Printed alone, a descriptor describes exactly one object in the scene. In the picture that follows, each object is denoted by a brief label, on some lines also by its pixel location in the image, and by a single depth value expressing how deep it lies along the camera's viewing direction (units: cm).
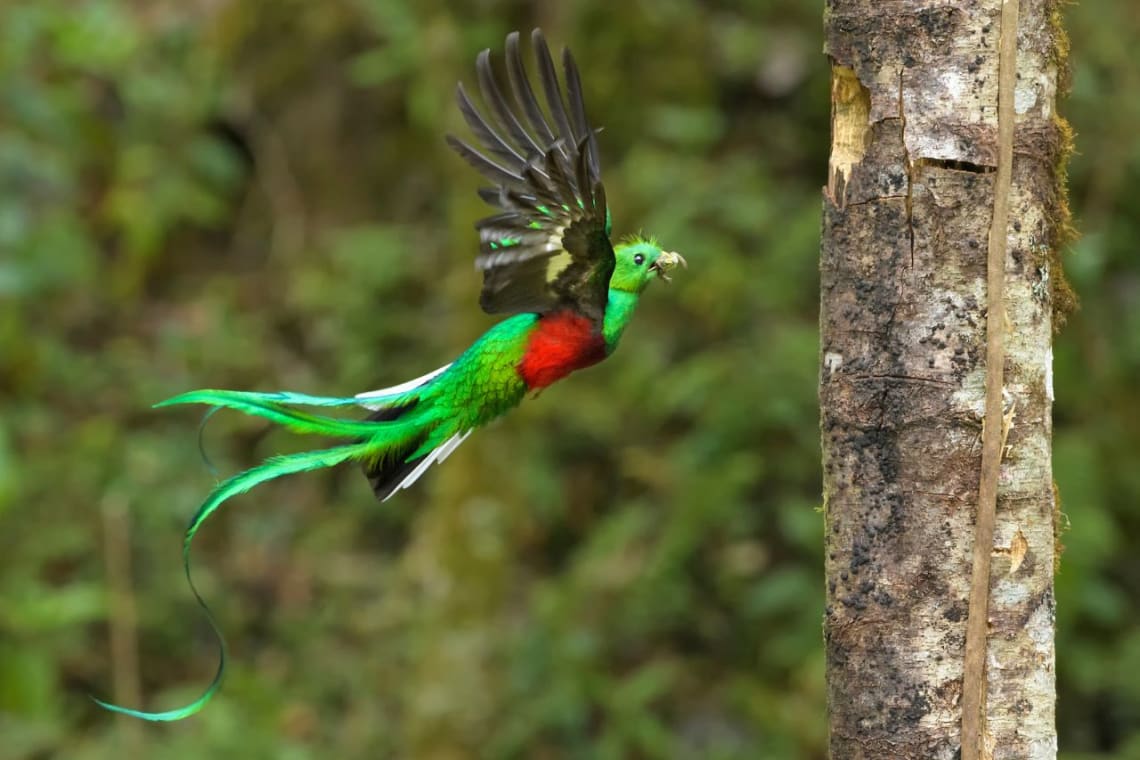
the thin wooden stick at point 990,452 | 1181
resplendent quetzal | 1196
